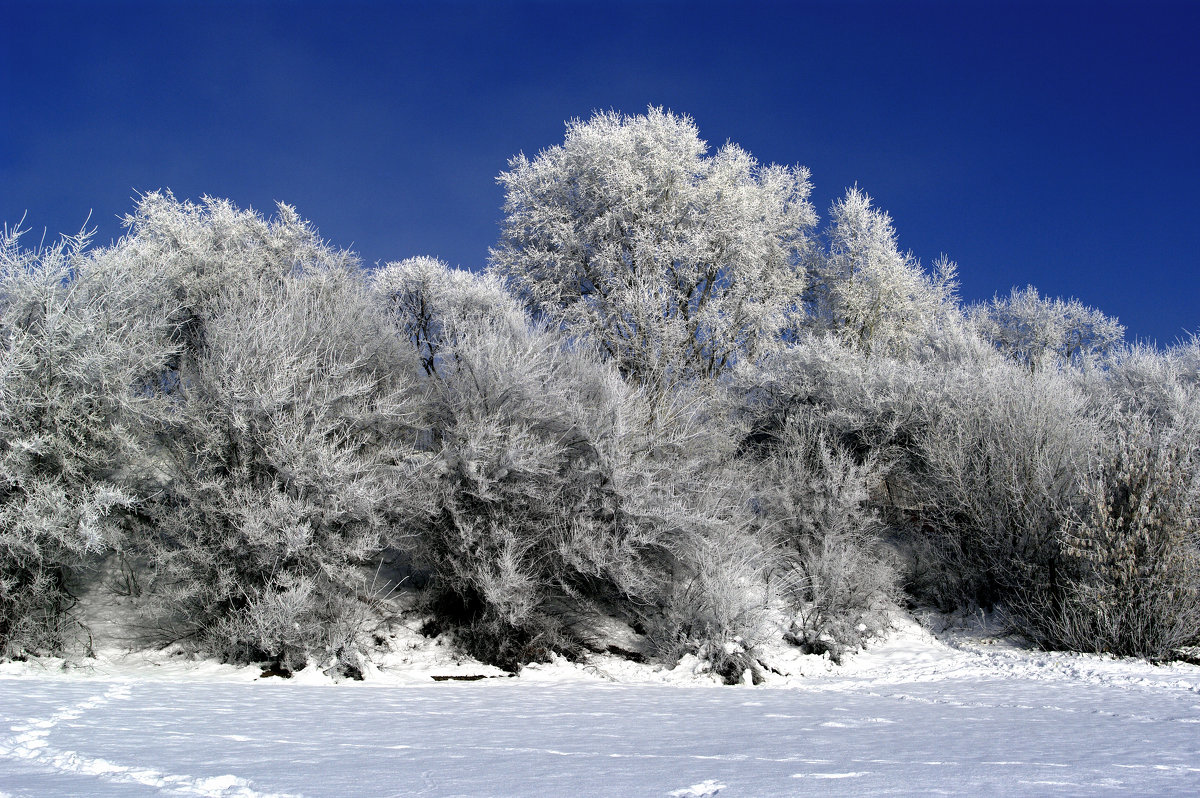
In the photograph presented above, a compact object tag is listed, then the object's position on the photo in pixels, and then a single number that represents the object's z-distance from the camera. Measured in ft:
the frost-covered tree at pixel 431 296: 81.00
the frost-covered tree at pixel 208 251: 70.13
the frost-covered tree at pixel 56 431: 43.96
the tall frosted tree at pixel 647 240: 87.56
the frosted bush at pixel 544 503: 52.06
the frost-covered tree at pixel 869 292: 102.83
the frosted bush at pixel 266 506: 46.83
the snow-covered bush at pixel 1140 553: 51.13
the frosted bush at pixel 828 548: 58.49
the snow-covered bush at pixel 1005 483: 60.59
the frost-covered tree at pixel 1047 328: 136.46
